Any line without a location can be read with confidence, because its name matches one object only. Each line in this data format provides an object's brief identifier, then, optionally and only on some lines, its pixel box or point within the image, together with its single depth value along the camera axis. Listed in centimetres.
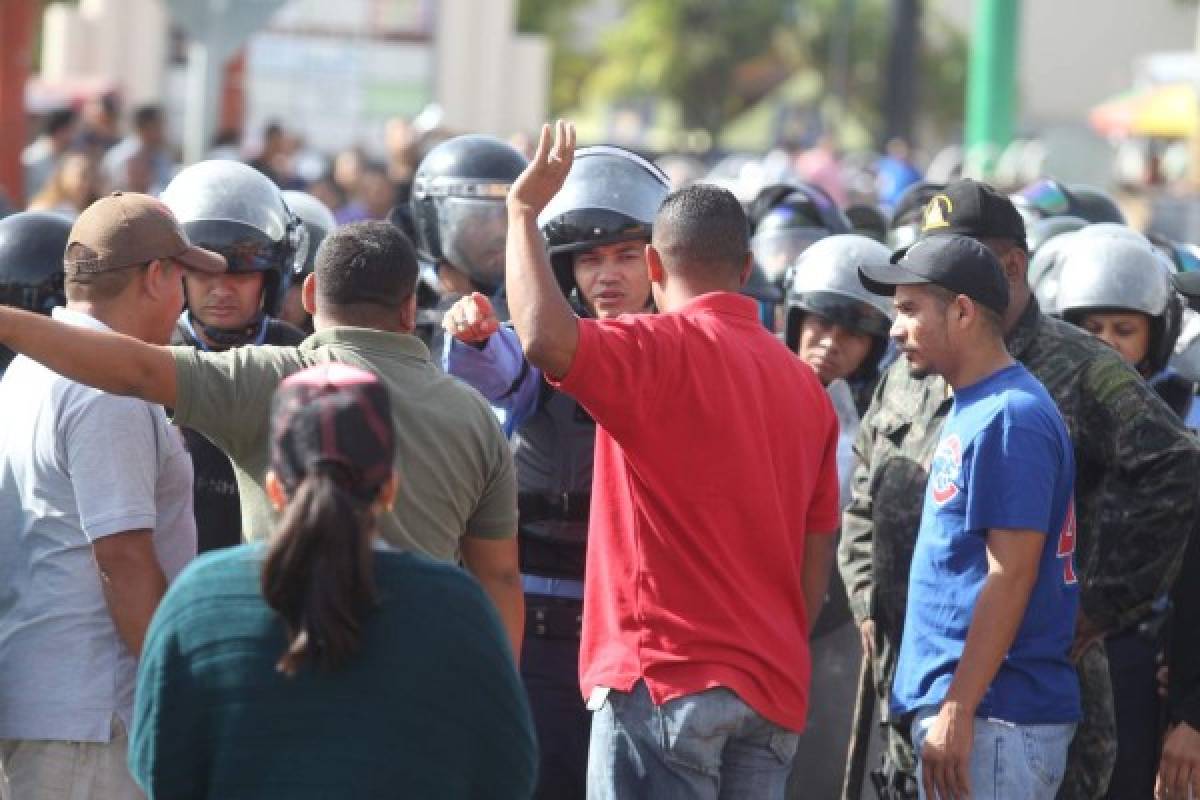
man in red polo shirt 920
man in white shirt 895
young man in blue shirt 937
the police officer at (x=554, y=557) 1143
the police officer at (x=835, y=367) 1299
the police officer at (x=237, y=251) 1184
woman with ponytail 647
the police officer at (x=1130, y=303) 1312
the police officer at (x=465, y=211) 1374
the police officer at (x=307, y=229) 1362
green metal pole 3816
